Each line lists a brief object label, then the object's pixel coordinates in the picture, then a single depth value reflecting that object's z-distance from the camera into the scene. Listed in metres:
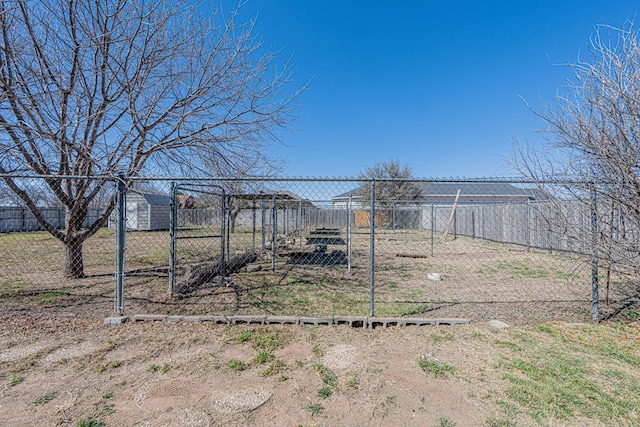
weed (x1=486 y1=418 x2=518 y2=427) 1.98
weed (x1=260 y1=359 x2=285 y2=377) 2.60
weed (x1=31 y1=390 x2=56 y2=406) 2.19
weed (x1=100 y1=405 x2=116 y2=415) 2.09
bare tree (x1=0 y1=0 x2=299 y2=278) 4.31
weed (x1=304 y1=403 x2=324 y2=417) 2.12
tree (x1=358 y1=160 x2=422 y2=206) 23.72
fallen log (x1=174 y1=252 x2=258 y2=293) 5.23
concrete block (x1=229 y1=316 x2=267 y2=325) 3.72
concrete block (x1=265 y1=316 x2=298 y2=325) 3.72
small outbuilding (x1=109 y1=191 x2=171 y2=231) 19.81
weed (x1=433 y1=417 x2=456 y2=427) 1.99
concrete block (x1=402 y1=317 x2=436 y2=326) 3.69
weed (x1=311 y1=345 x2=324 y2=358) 2.97
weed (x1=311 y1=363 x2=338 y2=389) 2.48
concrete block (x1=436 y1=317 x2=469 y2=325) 3.73
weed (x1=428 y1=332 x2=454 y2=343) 3.30
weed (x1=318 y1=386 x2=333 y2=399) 2.30
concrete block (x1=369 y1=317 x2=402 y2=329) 3.65
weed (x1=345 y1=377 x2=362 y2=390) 2.42
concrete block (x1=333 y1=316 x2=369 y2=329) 3.66
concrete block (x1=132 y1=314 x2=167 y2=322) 3.77
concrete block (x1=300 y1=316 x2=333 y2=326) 3.71
